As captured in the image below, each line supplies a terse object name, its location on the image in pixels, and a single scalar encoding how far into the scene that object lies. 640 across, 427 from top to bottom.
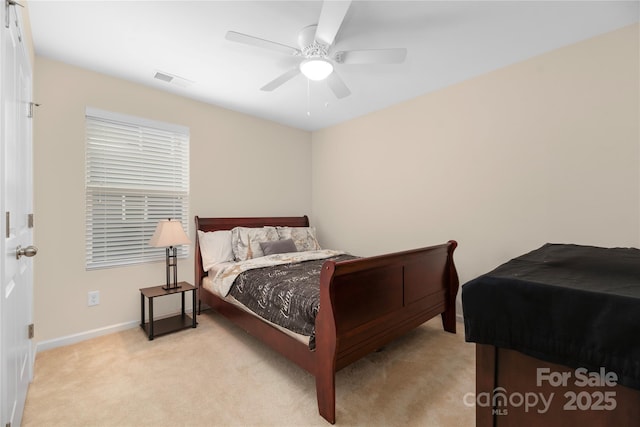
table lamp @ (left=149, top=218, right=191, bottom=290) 2.74
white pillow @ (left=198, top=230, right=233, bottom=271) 3.26
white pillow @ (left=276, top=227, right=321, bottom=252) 3.82
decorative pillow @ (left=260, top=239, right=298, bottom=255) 3.39
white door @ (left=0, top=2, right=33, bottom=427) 1.19
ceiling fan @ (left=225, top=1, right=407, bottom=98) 1.81
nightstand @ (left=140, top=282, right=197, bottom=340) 2.68
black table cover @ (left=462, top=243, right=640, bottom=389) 0.57
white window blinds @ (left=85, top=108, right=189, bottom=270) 2.77
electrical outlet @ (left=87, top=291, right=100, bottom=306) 2.72
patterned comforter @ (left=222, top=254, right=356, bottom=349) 1.88
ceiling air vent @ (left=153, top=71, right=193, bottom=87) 2.79
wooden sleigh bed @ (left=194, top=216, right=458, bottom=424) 1.68
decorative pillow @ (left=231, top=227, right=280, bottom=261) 3.34
